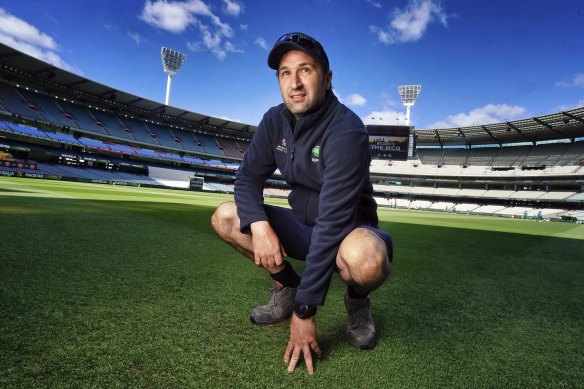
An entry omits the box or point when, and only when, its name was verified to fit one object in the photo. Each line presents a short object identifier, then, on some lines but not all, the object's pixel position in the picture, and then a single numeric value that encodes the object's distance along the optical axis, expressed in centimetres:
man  188
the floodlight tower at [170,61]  6138
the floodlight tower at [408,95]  6241
